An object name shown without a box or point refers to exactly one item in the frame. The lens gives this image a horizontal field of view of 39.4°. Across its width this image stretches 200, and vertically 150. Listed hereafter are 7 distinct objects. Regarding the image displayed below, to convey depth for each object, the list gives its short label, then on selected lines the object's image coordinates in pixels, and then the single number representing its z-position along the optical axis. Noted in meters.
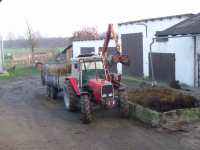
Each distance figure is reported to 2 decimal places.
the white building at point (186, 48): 15.02
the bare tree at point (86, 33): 40.16
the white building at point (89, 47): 24.37
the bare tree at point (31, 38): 41.80
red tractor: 10.08
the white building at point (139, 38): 18.85
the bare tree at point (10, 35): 113.01
